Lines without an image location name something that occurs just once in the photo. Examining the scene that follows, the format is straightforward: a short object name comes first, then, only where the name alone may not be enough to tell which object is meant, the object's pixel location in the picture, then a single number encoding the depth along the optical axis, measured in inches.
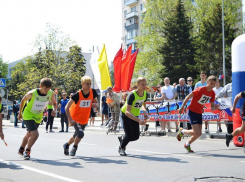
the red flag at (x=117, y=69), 895.7
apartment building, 3078.2
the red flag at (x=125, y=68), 896.9
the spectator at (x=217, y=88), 579.6
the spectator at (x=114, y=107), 716.0
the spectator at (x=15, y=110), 1126.2
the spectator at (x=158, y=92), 690.8
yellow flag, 947.3
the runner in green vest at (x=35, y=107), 340.2
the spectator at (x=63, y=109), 807.1
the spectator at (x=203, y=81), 573.5
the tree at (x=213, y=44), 1790.1
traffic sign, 1175.8
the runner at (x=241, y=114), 359.9
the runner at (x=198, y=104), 367.6
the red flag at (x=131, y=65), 901.3
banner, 520.4
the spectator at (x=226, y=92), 484.4
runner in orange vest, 347.6
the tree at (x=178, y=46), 1814.7
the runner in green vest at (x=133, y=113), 353.4
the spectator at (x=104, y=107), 904.3
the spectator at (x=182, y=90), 602.5
